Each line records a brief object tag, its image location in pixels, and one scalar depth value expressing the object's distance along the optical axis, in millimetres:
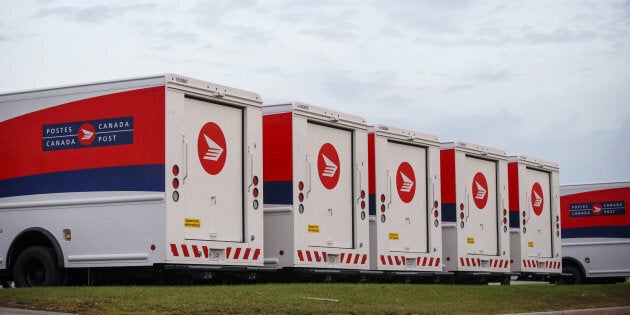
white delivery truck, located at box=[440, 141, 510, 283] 24453
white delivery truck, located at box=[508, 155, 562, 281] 27109
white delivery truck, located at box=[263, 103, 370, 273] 19203
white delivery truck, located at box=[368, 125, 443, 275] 21828
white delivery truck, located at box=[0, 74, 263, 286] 16469
